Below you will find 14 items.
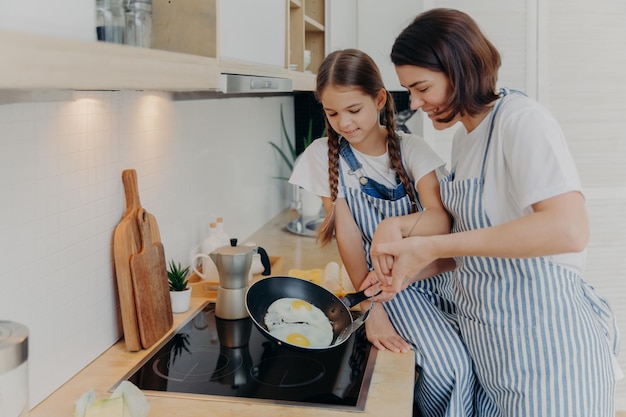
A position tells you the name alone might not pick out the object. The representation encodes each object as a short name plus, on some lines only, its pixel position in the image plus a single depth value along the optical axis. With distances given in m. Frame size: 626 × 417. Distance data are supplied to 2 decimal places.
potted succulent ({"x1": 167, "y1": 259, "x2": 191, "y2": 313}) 1.70
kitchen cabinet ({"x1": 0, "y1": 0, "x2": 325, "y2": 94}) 0.62
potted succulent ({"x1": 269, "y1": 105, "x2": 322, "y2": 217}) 3.08
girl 1.54
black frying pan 1.53
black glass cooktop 1.29
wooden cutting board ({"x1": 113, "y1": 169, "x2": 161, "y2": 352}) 1.45
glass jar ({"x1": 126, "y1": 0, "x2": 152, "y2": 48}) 1.07
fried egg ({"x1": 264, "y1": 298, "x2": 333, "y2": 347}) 1.47
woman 1.28
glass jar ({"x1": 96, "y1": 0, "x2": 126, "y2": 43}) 0.99
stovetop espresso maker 1.66
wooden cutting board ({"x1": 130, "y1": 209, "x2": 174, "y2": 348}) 1.46
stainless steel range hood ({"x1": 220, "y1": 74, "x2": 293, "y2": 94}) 1.26
